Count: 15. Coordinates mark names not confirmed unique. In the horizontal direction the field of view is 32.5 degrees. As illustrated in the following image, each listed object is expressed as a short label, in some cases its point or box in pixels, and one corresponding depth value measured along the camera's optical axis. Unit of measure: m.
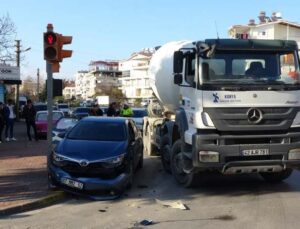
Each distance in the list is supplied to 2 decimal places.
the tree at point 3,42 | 35.63
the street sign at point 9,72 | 42.47
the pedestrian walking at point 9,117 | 22.45
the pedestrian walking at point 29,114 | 22.89
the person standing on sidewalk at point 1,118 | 21.22
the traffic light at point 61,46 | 10.51
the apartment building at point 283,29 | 63.24
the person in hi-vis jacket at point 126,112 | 23.78
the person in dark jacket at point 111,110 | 23.66
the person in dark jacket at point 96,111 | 22.33
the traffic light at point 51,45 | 10.41
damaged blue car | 10.05
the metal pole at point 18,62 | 49.20
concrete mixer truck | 9.83
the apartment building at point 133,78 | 127.56
